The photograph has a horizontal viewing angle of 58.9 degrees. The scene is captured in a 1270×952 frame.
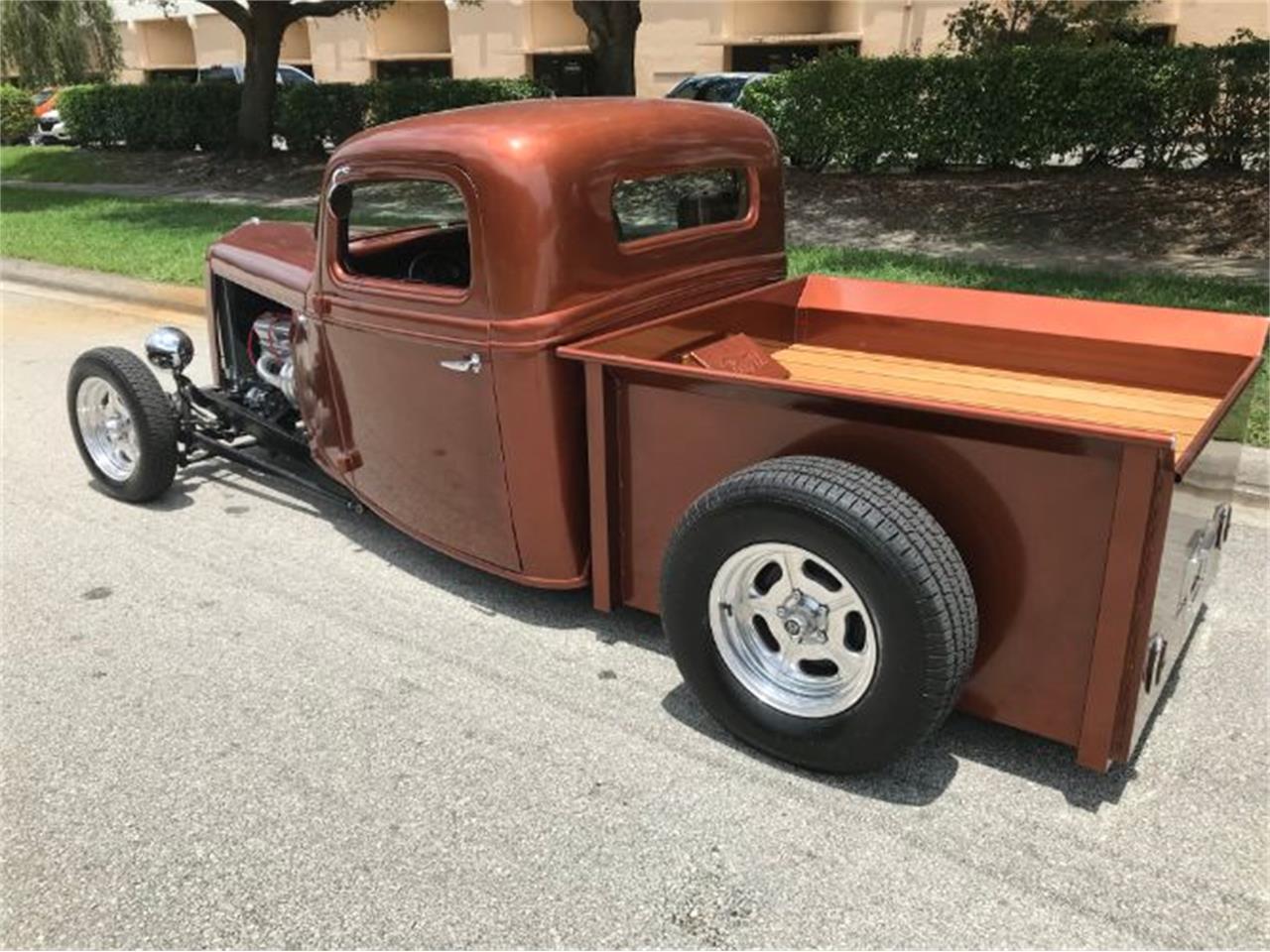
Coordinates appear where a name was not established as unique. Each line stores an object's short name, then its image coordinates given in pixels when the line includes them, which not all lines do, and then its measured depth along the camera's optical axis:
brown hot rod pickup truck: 2.65
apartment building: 26.14
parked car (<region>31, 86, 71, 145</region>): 29.14
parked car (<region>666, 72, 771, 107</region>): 19.42
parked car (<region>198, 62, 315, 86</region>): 27.86
